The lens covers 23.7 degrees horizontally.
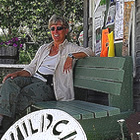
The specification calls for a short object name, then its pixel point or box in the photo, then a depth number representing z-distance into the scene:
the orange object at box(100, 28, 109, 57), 3.97
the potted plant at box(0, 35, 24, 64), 5.85
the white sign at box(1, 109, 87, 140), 1.73
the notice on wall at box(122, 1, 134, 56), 3.48
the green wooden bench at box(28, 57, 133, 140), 2.88
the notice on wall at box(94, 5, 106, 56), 4.25
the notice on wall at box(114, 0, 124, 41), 3.59
